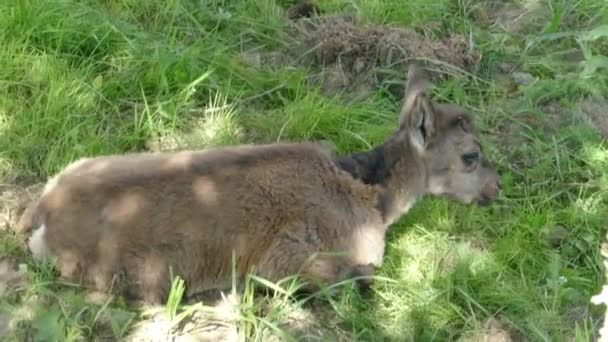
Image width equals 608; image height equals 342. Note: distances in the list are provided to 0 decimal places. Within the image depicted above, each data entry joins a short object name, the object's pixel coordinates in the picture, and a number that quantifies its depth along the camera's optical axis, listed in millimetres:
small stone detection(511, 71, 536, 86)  14539
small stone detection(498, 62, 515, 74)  14829
